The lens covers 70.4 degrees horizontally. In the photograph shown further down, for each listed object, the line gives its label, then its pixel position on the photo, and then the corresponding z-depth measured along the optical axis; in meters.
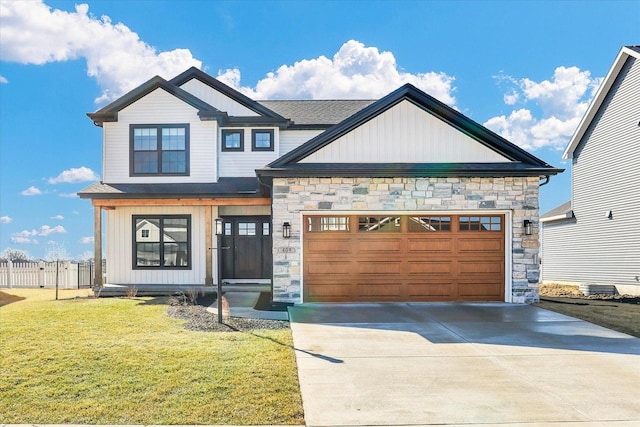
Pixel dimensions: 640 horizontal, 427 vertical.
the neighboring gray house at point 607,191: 16.45
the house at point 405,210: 11.23
